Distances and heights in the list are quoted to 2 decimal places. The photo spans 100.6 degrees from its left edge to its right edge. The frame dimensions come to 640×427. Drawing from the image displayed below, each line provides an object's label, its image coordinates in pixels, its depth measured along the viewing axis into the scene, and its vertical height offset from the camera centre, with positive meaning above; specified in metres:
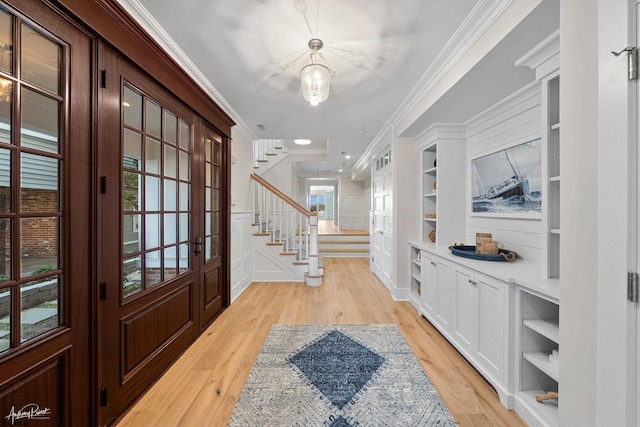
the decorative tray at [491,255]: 2.17 -0.35
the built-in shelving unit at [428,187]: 3.56 +0.36
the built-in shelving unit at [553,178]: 1.68 +0.23
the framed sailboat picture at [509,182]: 2.14 +0.29
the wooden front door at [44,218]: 1.10 -0.03
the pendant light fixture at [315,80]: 1.97 +1.00
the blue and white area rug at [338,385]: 1.61 -1.23
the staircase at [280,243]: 4.51 -0.53
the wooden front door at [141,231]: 1.55 -0.14
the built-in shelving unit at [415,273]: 3.51 -0.82
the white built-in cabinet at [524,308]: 1.57 -0.65
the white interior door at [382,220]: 4.28 -0.13
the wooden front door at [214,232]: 2.84 -0.23
